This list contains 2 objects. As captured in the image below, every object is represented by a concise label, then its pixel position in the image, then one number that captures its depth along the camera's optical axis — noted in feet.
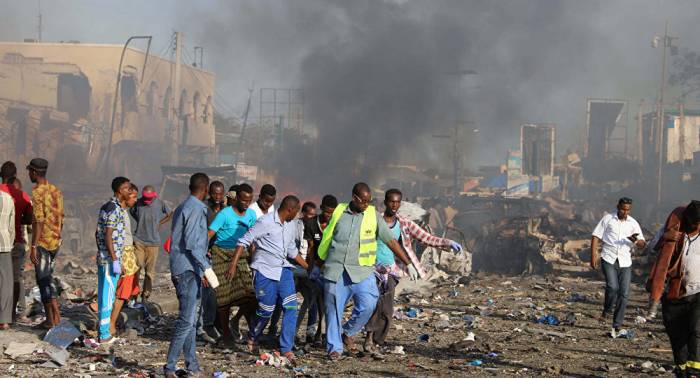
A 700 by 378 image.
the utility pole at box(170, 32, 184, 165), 135.55
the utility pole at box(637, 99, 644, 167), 174.15
